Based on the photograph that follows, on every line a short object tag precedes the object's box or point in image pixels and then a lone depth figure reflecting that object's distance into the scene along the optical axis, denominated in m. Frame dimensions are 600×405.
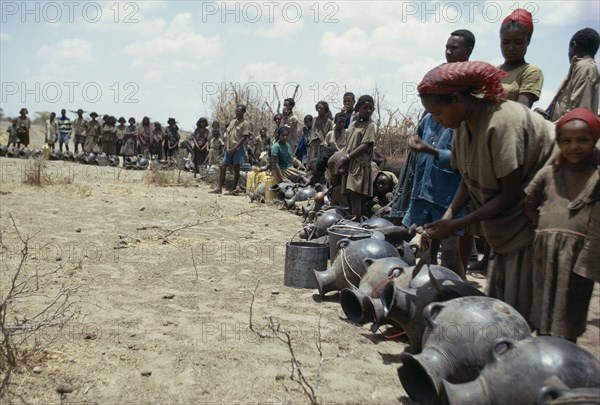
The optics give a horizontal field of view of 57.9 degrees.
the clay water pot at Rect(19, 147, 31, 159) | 20.38
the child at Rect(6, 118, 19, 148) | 20.69
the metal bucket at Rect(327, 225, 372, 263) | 5.06
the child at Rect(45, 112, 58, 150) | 21.27
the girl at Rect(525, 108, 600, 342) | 2.46
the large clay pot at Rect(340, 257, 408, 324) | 3.77
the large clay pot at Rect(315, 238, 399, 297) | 4.46
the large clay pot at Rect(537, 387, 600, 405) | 1.88
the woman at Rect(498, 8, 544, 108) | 3.67
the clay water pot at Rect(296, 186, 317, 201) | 9.80
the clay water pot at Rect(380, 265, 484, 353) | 3.02
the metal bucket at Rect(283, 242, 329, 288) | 5.01
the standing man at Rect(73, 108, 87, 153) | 21.98
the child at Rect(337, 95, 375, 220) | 6.45
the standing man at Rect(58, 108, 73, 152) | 21.56
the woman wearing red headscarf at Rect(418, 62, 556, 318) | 2.65
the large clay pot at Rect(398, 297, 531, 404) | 2.44
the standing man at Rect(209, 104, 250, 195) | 11.86
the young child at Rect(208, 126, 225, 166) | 15.98
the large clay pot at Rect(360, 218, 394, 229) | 5.54
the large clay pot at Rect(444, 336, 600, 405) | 2.10
